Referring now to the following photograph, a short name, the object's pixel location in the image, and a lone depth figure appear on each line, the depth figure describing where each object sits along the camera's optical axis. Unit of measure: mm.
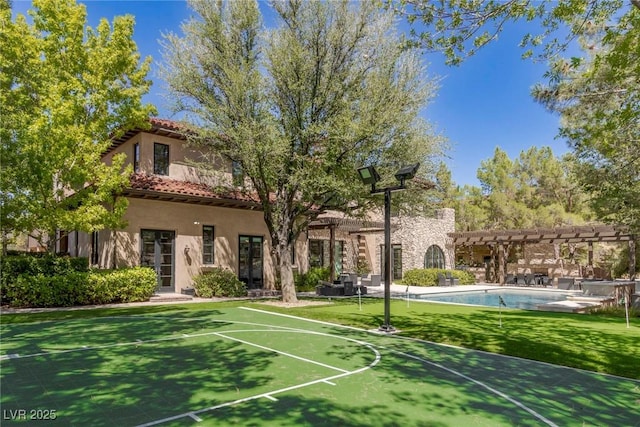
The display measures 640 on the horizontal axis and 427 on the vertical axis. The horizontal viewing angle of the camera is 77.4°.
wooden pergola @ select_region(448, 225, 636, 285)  25312
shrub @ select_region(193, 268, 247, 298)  18094
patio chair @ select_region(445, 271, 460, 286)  29227
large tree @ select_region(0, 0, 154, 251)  13305
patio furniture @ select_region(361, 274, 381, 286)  26484
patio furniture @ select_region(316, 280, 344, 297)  20062
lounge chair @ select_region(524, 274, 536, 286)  30219
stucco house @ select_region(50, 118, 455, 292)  17359
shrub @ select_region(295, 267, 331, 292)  22375
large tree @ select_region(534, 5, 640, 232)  7043
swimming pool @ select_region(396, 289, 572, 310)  20939
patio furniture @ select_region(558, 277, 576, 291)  26719
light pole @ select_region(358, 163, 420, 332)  10279
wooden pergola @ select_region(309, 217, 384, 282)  23281
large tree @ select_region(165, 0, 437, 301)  14672
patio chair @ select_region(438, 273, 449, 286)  28750
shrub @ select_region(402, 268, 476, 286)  28828
